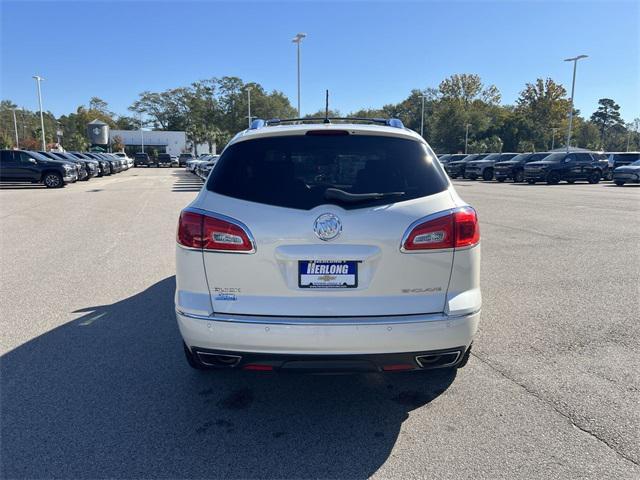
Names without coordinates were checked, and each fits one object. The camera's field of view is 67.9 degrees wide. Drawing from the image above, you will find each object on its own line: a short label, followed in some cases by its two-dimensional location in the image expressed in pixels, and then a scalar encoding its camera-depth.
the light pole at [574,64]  42.97
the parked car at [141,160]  65.12
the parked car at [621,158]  33.59
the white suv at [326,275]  2.80
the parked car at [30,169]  23.88
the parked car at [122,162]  45.41
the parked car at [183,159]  63.61
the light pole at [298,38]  34.39
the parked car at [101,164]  35.45
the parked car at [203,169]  24.03
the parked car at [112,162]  40.34
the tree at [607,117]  133.50
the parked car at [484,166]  34.56
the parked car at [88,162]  30.02
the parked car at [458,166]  37.55
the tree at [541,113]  75.12
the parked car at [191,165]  40.20
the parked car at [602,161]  30.32
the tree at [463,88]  89.88
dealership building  84.94
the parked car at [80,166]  26.95
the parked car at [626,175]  27.92
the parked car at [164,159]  64.69
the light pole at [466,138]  74.12
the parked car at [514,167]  31.20
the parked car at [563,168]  29.11
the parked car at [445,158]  41.52
